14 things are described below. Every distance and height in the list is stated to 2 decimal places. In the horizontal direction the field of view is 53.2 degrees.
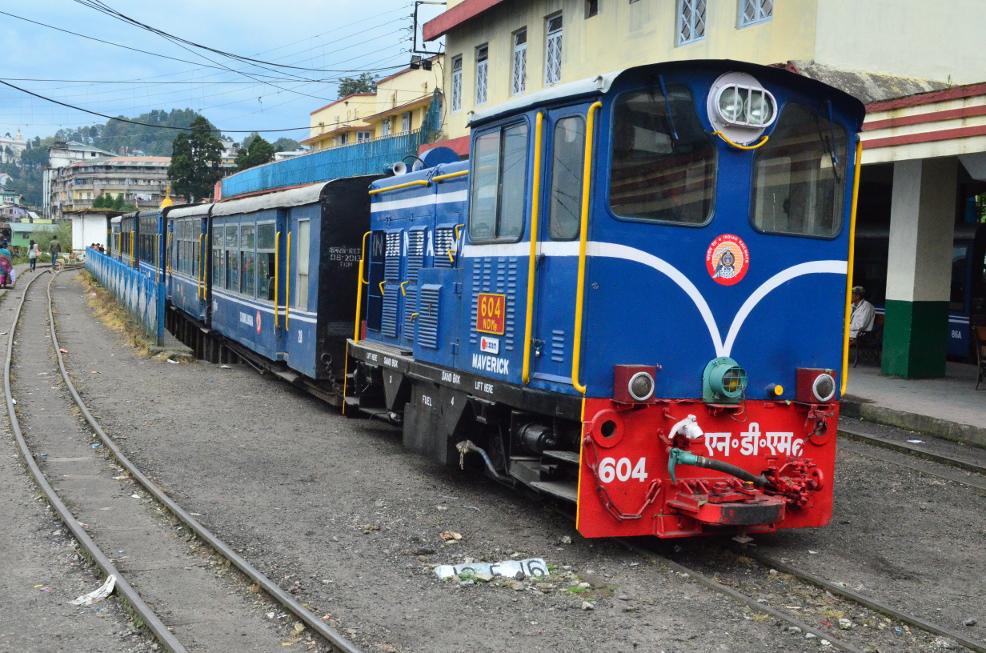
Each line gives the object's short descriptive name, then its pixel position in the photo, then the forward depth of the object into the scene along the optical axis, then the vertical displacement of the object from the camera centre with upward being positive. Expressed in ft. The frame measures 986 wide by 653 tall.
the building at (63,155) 563.07 +49.32
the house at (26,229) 310.53 +2.58
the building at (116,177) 478.18 +30.66
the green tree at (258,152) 246.68 +23.47
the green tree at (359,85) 293.76 +50.35
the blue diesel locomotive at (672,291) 20.85 -0.64
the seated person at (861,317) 54.70 -2.59
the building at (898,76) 43.65 +9.91
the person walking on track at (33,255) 180.14 -3.37
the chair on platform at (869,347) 59.41 -4.63
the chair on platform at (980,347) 45.91 -3.35
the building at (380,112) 129.21 +21.19
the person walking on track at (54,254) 191.31 -3.18
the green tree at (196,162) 271.49 +22.54
